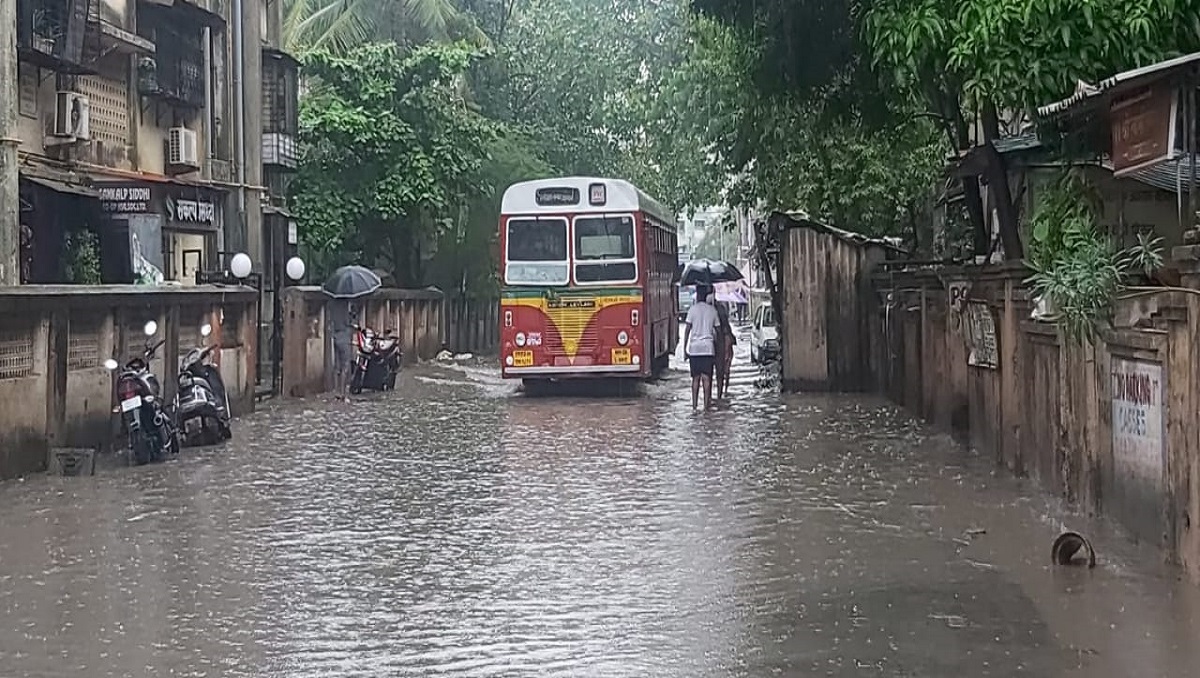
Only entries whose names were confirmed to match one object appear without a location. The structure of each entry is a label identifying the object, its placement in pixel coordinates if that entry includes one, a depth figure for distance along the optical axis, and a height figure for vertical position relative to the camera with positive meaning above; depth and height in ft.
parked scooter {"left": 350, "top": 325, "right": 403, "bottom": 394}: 82.99 +0.33
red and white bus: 76.13 +4.30
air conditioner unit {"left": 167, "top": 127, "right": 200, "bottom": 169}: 83.71 +12.44
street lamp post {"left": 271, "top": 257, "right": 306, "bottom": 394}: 77.08 +1.75
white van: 93.40 +1.63
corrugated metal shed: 75.31 +2.95
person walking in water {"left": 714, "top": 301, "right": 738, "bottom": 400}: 72.79 +0.67
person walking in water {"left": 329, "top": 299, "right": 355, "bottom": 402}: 80.43 +1.47
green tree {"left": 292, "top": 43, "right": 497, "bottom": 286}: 109.91 +16.54
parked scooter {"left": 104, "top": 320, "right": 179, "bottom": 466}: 48.83 -1.24
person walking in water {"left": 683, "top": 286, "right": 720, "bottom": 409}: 67.15 +0.96
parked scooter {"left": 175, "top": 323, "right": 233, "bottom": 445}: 54.29 -1.15
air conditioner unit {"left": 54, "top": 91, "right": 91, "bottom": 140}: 69.00 +11.77
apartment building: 67.82 +12.57
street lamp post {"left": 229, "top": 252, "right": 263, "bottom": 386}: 70.79 +4.53
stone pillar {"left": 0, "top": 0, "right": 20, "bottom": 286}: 58.70 +8.80
